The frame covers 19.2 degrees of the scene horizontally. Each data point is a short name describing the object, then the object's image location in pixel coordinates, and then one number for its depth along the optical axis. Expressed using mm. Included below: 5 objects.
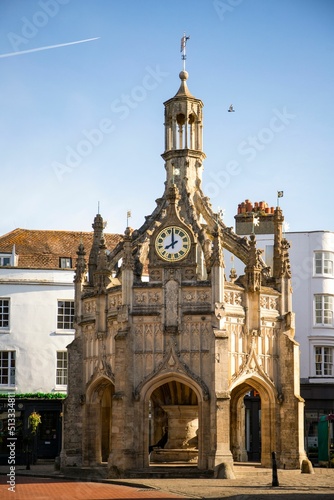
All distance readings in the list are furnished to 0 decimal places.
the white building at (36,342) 56750
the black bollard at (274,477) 34156
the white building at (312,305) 57188
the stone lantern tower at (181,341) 39906
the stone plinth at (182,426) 43078
